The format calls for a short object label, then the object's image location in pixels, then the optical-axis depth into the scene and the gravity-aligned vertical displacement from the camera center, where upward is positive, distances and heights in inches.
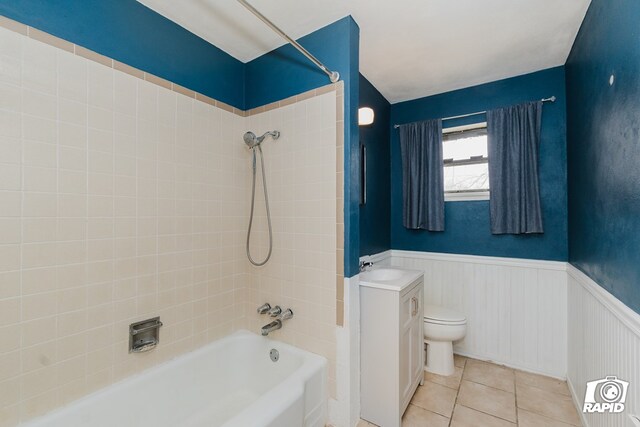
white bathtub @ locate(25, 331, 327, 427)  48.6 -37.2
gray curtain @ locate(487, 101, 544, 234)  87.5 +14.9
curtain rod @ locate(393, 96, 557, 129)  86.0 +35.4
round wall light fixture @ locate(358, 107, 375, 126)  79.7 +28.4
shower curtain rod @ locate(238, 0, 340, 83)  46.3 +33.6
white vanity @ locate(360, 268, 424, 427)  65.1 -32.5
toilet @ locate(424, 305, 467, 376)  84.7 -37.5
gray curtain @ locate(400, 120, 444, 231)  102.0 +14.6
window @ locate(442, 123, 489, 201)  99.3 +18.8
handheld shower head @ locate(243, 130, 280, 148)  75.1 +20.9
